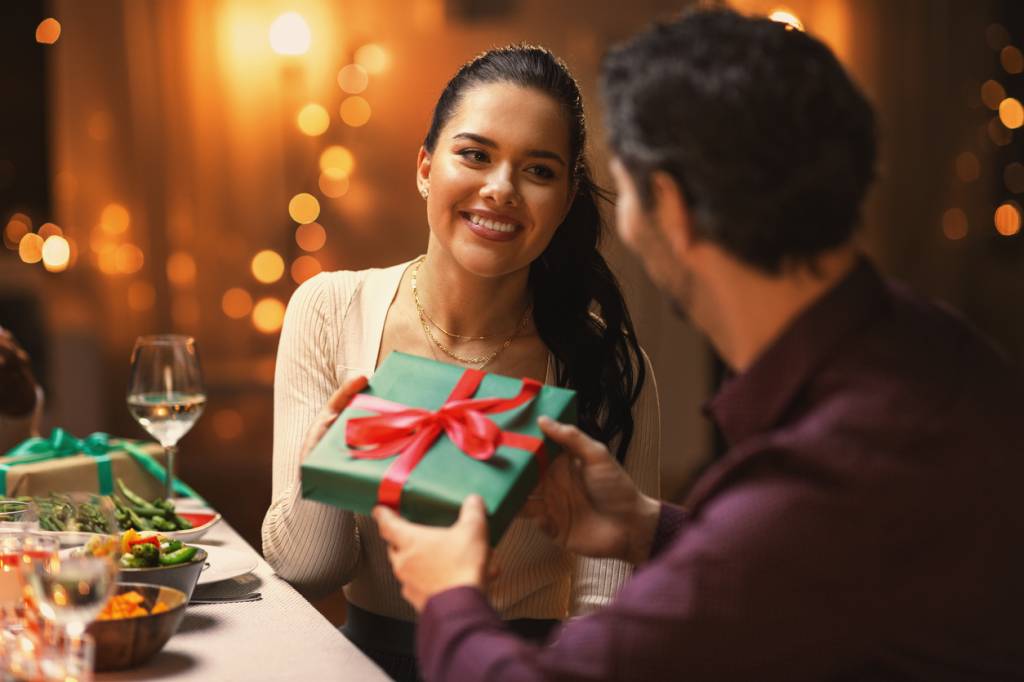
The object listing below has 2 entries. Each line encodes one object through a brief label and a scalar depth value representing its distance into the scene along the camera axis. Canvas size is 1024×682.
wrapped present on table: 1.98
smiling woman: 1.92
